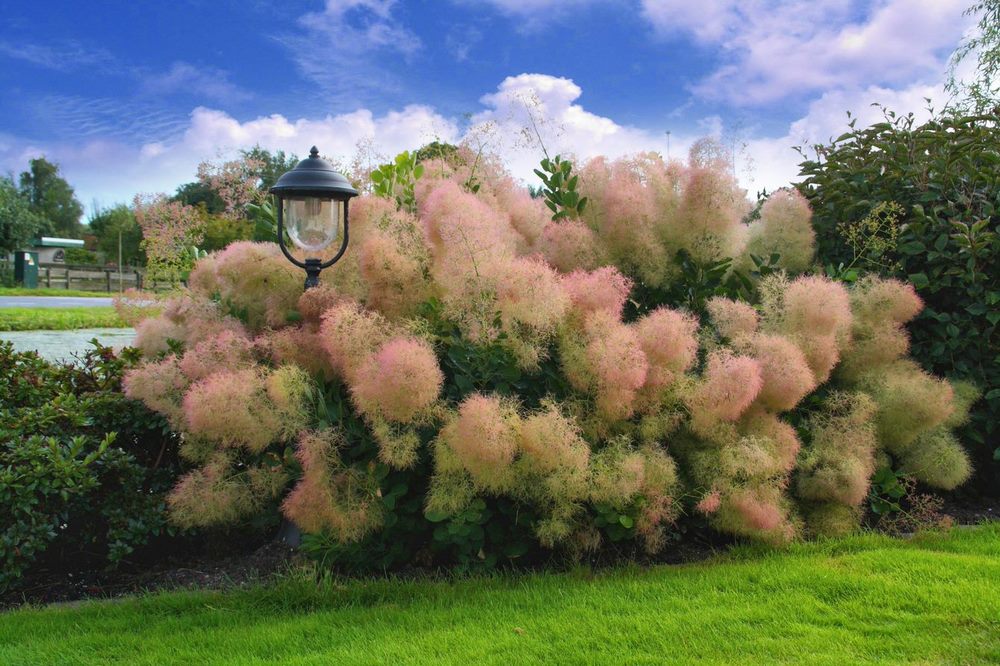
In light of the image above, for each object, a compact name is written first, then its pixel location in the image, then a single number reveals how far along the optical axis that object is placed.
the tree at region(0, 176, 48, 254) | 37.84
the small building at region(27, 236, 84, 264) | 47.12
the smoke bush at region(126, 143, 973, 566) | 3.29
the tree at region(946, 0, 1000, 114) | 14.91
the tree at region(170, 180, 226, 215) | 33.22
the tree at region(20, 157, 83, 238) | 56.62
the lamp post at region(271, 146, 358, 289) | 4.17
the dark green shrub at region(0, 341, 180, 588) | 3.71
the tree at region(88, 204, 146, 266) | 39.00
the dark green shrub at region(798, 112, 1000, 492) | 4.69
